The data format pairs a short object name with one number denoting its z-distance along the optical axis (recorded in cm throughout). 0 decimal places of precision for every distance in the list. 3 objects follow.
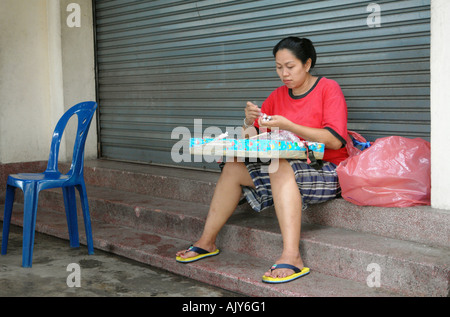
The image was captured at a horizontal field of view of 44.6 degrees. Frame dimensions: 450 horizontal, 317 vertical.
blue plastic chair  362
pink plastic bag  330
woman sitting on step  317
